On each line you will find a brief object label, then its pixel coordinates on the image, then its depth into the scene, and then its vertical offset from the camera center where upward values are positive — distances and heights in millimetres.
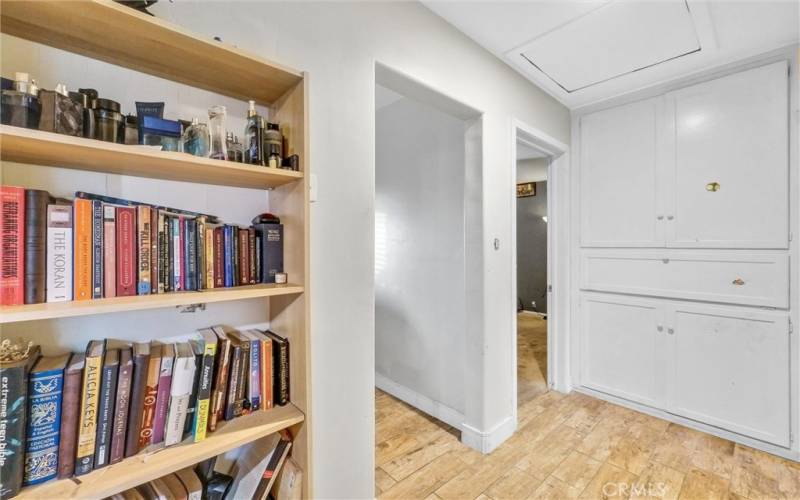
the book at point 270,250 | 1037 -8
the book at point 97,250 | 737 +0
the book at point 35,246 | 666 +10
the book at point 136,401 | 770 -355
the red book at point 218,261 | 934 -36
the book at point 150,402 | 800 -372
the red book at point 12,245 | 642 +11
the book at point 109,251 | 750 -3
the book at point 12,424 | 627 -334
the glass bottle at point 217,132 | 916 +327
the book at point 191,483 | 894 -643
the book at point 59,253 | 692 -5
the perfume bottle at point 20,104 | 647 +293
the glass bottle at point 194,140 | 885 +292
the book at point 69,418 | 698 -357
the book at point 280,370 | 1020 -381
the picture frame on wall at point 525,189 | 5898 +982
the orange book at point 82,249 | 716 +3
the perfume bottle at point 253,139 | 971 +323
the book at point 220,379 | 897 -361
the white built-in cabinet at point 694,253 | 1949 -82
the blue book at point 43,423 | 670 -355
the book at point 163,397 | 816 -367
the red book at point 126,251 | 768 -3
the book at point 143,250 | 791 -2
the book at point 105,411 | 733 -361
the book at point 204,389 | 848 -368
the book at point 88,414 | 715 -357
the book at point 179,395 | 825 -370
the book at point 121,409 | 753 -367
